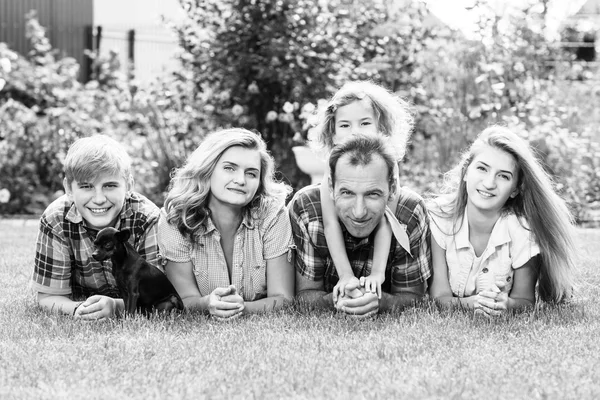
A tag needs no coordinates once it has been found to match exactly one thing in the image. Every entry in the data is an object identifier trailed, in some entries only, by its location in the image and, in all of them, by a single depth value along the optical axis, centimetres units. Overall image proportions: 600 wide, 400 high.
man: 413
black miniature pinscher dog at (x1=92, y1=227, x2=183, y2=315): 398
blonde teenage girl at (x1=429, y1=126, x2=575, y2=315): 443
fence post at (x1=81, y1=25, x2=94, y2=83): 1383
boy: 426
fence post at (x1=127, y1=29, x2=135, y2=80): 1457
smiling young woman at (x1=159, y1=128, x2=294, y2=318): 438
